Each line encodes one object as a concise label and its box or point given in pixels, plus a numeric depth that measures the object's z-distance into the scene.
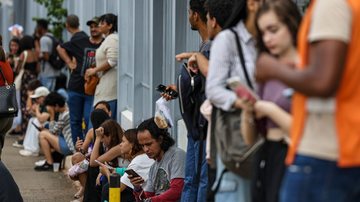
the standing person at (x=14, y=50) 20.88
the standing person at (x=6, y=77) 11.97
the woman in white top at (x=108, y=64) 13.97
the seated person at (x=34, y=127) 16.95
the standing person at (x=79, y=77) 14.85
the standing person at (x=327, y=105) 4.40
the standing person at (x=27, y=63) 19.75
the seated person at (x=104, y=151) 11.04
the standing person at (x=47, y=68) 19.63
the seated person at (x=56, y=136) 15.32
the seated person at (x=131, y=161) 9.88
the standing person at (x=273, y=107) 5.03
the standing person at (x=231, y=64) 5.81
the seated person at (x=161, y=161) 9.23
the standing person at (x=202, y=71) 7.00
